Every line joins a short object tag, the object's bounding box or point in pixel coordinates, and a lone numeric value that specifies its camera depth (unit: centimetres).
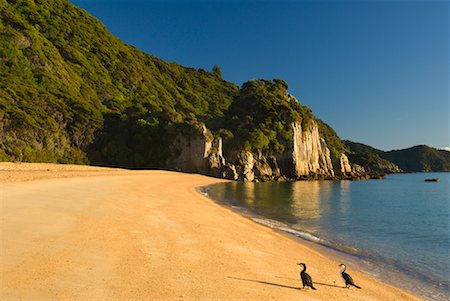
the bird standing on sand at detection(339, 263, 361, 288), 873
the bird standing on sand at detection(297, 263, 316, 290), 807
